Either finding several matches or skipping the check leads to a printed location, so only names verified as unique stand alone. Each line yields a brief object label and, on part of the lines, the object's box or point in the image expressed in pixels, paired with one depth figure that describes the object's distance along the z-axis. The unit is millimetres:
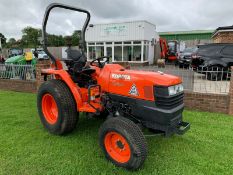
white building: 18156
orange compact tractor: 2791
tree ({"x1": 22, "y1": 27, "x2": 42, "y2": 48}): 52053
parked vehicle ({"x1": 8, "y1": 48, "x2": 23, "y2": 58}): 22564
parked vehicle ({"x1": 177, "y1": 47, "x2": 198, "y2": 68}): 13422
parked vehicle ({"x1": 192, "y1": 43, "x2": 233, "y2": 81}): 9055
